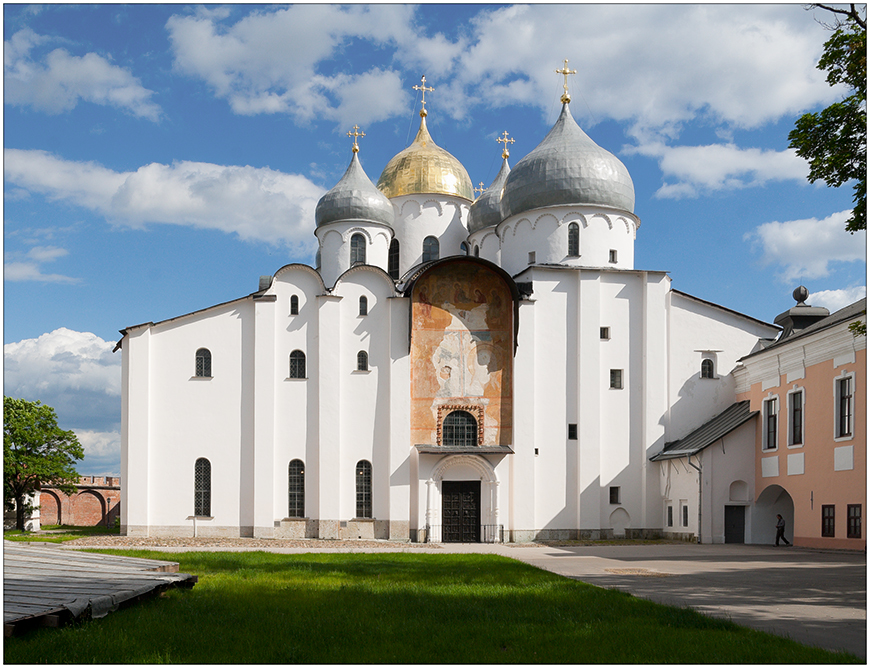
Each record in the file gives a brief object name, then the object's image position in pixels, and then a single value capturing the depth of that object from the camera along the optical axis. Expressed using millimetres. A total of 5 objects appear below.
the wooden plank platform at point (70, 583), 8133
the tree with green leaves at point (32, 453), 37125
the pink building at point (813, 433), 22797
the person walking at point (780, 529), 26522
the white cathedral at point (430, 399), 29094
